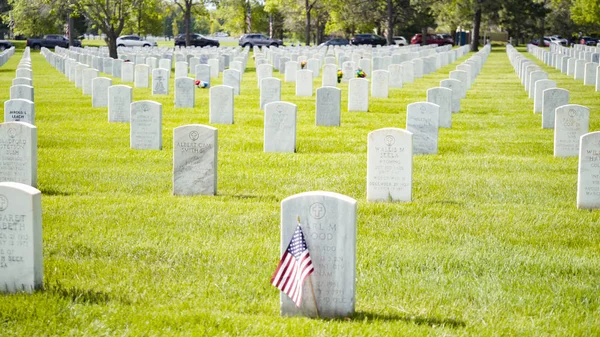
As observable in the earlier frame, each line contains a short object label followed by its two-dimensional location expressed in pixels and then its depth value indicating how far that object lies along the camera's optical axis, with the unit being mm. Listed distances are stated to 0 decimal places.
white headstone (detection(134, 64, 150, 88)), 31138
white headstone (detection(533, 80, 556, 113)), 22422
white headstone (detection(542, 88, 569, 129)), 19016
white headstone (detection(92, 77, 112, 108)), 23203
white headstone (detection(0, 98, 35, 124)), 15643
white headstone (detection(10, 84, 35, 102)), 19672
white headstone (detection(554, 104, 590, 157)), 14844
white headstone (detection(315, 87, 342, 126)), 19172
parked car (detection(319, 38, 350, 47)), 79700
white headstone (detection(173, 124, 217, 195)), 11523
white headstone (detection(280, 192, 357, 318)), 6738
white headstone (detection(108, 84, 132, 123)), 19344
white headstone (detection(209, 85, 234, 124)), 19281
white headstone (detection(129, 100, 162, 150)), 15180
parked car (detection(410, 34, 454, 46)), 87688
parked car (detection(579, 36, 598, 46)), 85562
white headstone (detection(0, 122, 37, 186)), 11258
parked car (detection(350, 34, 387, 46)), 82000
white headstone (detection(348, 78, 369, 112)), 22609
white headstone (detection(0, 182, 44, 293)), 7188
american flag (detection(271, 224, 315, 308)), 6711
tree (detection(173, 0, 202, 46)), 58688
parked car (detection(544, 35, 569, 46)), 97031
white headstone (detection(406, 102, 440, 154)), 14656
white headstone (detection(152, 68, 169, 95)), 27217
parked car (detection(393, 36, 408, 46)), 82850
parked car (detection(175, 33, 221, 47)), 81062
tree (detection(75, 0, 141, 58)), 44469
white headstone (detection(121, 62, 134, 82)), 33750
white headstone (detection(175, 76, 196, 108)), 22953
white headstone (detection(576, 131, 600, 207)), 10820
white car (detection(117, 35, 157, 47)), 83938
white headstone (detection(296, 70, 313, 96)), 27250
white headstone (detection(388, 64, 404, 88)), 31828
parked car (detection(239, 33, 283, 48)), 80988
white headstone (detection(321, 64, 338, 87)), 30000
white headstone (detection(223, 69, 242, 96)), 26781
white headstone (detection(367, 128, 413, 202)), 10984
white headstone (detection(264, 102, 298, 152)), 15047
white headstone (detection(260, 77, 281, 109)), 22375
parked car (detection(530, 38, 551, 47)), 94875
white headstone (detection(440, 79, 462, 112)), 22344
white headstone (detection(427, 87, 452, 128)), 18625
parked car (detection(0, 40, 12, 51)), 69500
